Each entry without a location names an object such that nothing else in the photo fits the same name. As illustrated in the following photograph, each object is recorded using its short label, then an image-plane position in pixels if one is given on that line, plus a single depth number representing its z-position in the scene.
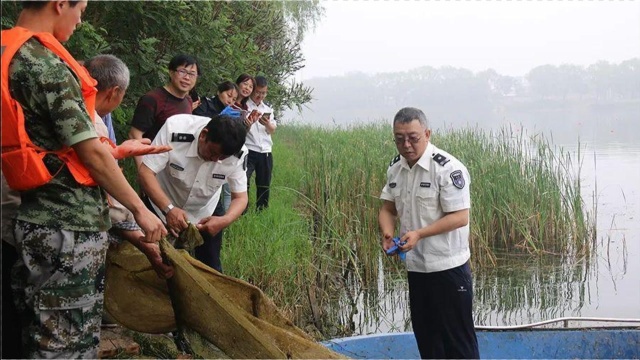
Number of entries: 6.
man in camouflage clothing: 2.20
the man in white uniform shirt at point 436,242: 3.35
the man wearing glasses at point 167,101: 4.61
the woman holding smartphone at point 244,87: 6.72
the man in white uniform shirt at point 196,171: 3.42
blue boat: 4.24
